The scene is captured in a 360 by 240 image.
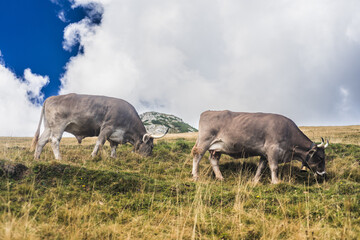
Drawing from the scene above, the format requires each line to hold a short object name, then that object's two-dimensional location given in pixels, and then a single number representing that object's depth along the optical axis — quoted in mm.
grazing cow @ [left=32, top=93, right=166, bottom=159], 10594
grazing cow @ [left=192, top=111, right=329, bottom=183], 8875
